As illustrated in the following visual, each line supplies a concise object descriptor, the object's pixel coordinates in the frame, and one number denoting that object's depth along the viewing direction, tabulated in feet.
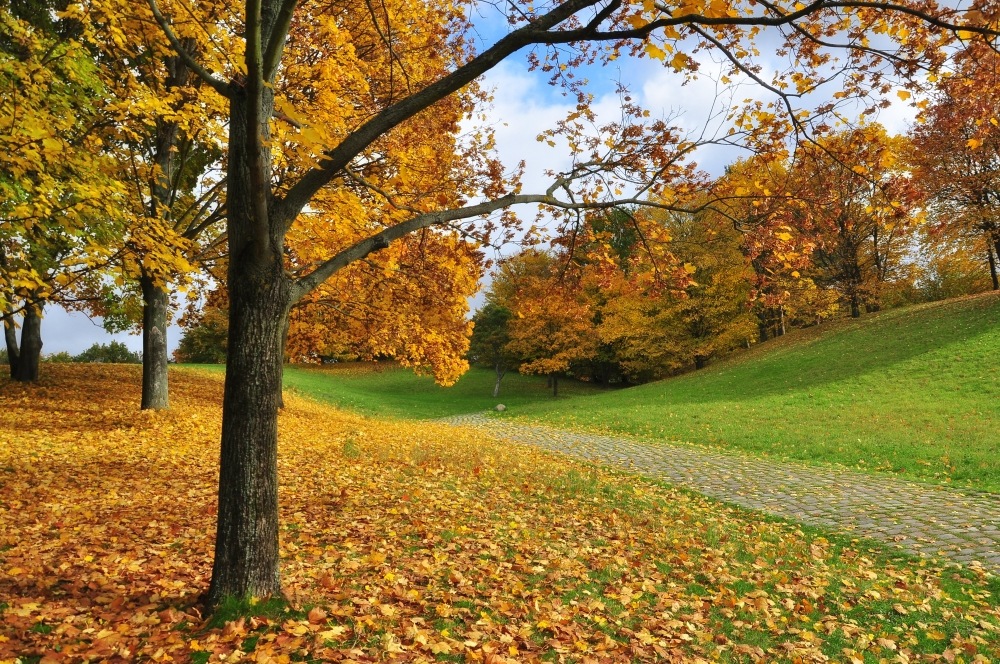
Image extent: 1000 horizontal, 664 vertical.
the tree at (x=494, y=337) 131.34
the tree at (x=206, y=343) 139.65
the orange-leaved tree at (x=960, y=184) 83.61
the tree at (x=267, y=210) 13.42
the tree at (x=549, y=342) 120.16
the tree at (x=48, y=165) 23.76
